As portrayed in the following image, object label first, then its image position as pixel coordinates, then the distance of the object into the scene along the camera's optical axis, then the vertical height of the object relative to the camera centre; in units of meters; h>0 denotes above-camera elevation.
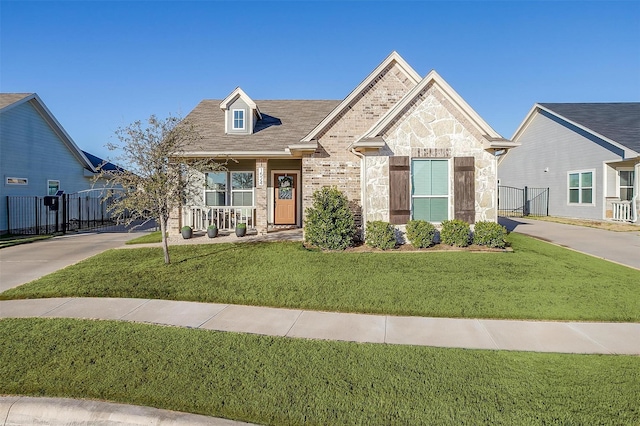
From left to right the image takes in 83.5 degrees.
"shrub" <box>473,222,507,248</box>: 10.77 -0.88
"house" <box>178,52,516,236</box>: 11.31 +1.77
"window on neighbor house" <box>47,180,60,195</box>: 19.08 +1.09
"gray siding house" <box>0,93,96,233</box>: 16.25 +2.82
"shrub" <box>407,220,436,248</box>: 10.80 -0.83
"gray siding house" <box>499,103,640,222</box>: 17.64 +2.70
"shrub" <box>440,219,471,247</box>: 10.83 -0.83
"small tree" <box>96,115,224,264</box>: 8.76 +0.78
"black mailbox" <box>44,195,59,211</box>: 15.97 +0.21
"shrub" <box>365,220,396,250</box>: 10.88 -0.89
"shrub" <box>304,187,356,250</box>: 10.94 -0.49
